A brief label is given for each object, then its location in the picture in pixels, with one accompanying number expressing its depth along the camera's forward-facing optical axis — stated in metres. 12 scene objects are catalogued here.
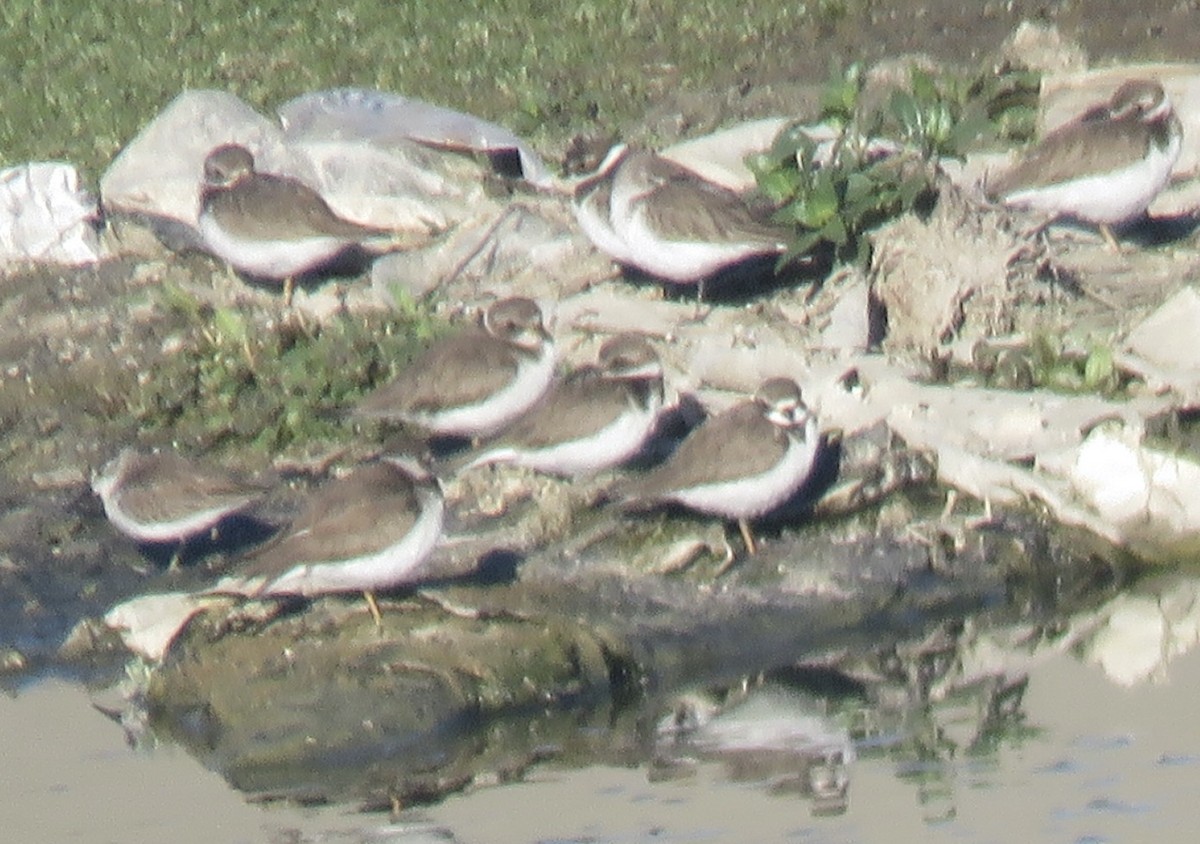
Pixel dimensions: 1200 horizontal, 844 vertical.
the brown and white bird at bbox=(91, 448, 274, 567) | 11.35
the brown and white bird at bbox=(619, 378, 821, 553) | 10.88
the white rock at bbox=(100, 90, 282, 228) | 14.30
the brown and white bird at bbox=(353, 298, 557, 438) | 11.93
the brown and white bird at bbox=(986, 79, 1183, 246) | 12.90
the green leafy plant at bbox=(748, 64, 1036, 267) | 12.73
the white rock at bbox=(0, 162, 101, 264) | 14.15
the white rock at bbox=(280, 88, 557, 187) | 14.41
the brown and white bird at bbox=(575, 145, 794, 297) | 12.67
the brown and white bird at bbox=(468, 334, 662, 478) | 11.37
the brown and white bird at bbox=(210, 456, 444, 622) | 10.19
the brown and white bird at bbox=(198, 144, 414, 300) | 13.34
